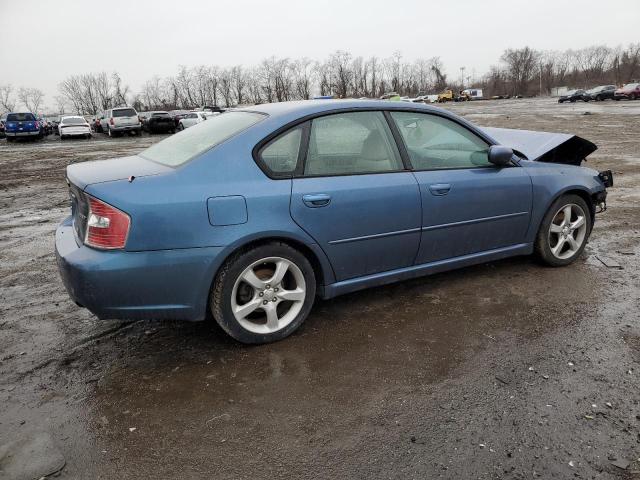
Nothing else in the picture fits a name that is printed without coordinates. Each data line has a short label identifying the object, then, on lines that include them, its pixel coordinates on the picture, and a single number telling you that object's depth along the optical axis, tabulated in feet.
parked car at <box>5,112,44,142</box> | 95.96
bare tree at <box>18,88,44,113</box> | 391.04
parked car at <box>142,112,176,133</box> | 98.63
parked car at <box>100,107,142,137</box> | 95.45
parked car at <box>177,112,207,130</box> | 92.63
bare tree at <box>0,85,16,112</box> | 368.68
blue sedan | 9.26
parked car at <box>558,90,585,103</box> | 168.76
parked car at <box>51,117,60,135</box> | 130.21
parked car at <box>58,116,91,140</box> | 97.14
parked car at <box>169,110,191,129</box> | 109.05
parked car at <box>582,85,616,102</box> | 165.27
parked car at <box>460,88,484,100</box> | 321.32
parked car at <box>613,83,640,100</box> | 157.07
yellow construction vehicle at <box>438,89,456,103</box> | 284.82
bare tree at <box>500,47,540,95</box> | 342.23
